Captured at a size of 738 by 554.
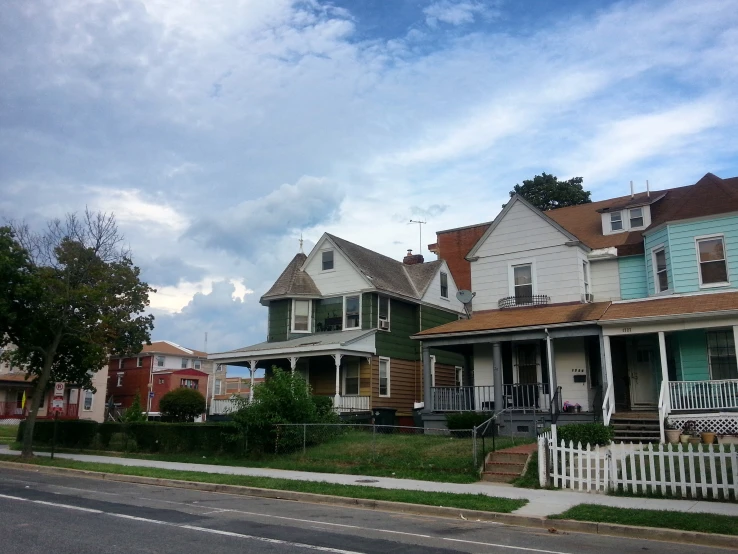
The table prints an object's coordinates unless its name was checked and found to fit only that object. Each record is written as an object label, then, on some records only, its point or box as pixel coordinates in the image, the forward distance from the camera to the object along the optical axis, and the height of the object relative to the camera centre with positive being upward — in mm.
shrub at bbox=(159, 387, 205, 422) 45219 +1185
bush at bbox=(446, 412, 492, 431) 21766 +158
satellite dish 26750 +4992
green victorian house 30812 +4637
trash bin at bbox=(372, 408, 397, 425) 30297 +347
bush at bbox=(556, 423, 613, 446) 15461 -217
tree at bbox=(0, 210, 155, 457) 23578 +4191
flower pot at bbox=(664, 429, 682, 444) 17828 -270
